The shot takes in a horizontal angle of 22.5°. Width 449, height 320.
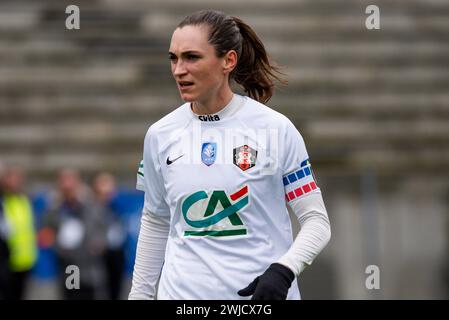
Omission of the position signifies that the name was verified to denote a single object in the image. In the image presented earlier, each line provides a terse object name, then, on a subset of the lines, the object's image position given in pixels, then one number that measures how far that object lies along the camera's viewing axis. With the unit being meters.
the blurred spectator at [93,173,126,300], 11.65
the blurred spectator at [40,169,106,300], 11.21
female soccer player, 4.25
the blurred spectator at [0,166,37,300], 11.11
